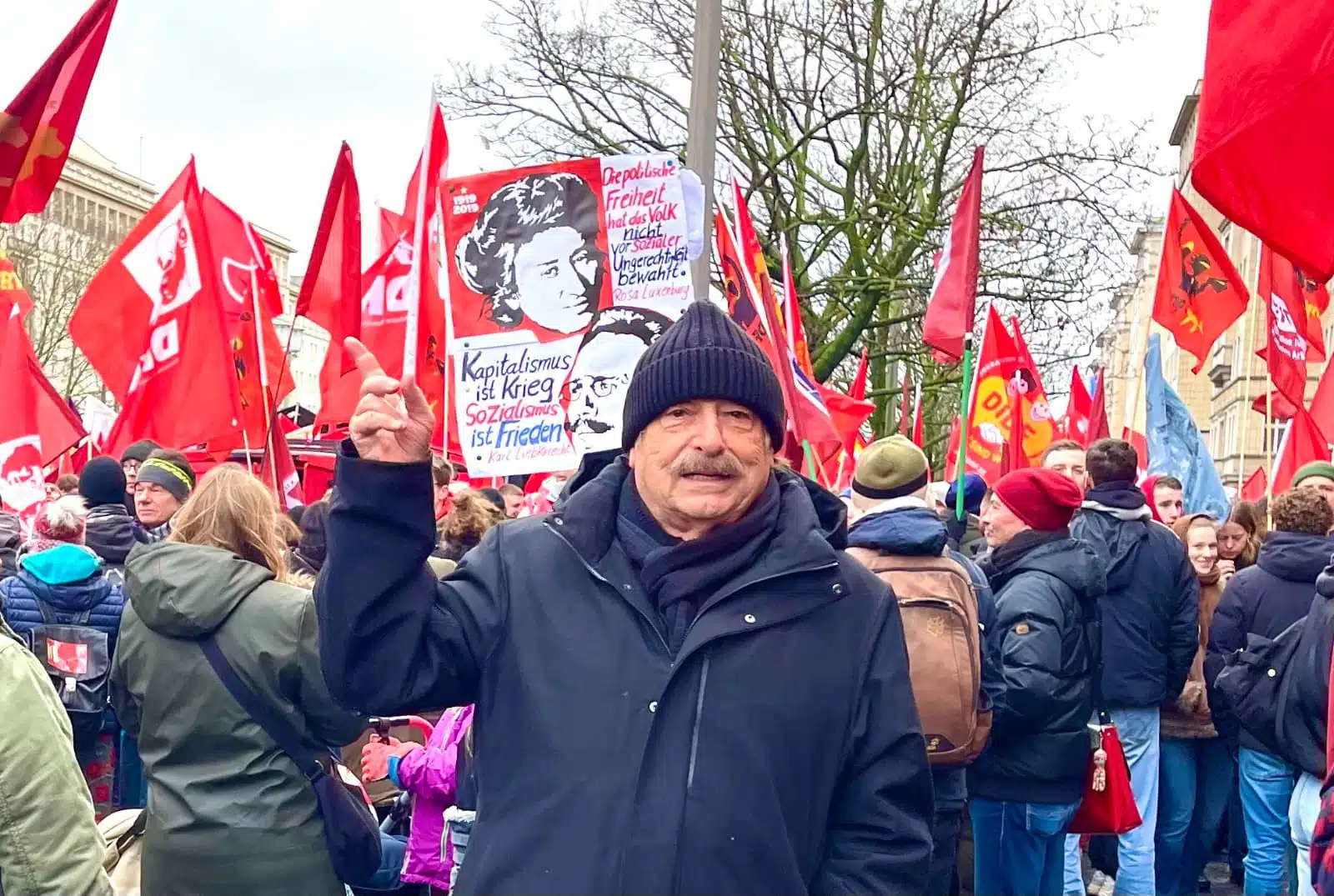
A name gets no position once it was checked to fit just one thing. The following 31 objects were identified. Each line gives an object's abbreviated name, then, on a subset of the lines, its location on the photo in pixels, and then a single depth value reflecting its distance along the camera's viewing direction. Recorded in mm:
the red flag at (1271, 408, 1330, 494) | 10633
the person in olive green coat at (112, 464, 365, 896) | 3965
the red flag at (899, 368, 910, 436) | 19484
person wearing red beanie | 5457
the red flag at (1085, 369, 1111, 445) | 12492
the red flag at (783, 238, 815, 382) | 11141
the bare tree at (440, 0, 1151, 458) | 22125
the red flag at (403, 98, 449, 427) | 7570
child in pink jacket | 4711
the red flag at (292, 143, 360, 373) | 8047
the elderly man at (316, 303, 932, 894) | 2473
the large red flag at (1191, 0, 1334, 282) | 2838
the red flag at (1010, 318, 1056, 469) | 13500
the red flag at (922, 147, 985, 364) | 8891
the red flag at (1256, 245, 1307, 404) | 11000
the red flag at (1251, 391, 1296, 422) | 11281
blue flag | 10859
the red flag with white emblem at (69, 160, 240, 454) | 9219
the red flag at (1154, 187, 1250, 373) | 11930
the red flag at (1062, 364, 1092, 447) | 17094
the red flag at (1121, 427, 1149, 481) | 13735
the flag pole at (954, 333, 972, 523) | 7535
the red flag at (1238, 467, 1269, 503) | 12752
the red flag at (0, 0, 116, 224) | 3914
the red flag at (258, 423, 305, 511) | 8422
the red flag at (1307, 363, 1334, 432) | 9102
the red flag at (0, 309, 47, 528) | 9930
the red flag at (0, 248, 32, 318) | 9648
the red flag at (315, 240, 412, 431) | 10945
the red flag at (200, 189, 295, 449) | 9914
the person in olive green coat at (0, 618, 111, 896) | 2908
